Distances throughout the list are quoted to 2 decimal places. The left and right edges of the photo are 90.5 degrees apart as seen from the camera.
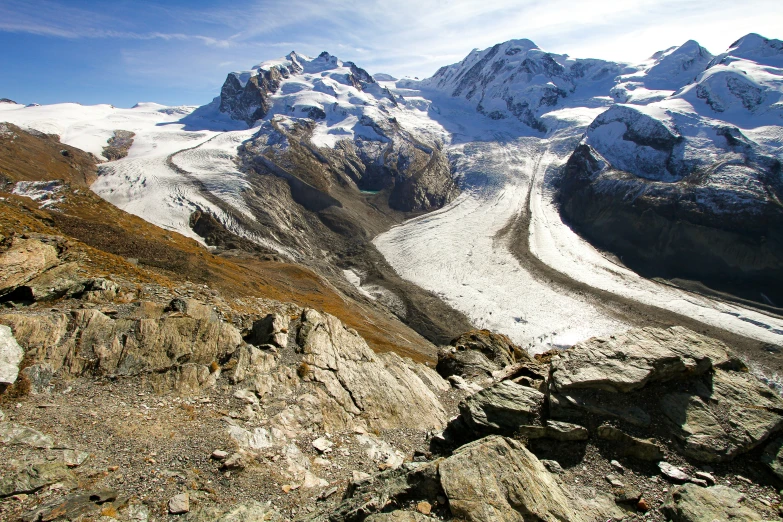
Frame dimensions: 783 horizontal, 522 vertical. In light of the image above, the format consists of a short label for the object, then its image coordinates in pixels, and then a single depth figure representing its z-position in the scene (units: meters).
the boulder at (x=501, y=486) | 9.27
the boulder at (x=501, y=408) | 13.98
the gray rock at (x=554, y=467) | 11.95
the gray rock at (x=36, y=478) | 9.09
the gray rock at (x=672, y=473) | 11.41
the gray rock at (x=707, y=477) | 11.43
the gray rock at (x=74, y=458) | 10.29
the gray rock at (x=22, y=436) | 10.37
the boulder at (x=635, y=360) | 14.30
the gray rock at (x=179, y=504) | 9.82
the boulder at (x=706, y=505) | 9.80
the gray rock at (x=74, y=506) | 8.66
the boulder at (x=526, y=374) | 20.44
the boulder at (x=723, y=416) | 12.12
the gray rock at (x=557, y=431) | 12.87
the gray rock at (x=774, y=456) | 11.46
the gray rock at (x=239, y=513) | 9.81
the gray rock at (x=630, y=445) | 12.24
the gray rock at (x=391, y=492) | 9.68
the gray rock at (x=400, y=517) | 9.13
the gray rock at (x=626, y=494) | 10.77
